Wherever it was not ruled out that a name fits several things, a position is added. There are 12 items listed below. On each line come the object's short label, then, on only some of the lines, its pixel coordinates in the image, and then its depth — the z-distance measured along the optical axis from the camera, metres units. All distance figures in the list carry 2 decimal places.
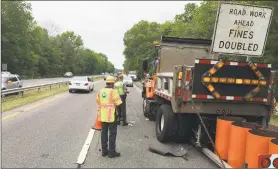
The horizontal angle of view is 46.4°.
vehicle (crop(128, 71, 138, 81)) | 57.56
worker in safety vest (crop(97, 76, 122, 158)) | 6.56
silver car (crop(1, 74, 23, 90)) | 21.14
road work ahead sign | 7.22
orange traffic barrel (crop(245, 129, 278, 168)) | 4.98
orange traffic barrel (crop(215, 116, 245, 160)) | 6.04
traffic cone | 6.72
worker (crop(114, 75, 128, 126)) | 10.23
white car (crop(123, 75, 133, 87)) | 38.15
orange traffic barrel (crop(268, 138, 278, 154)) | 4.66
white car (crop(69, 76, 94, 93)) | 25.41
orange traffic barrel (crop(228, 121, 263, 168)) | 5.53
